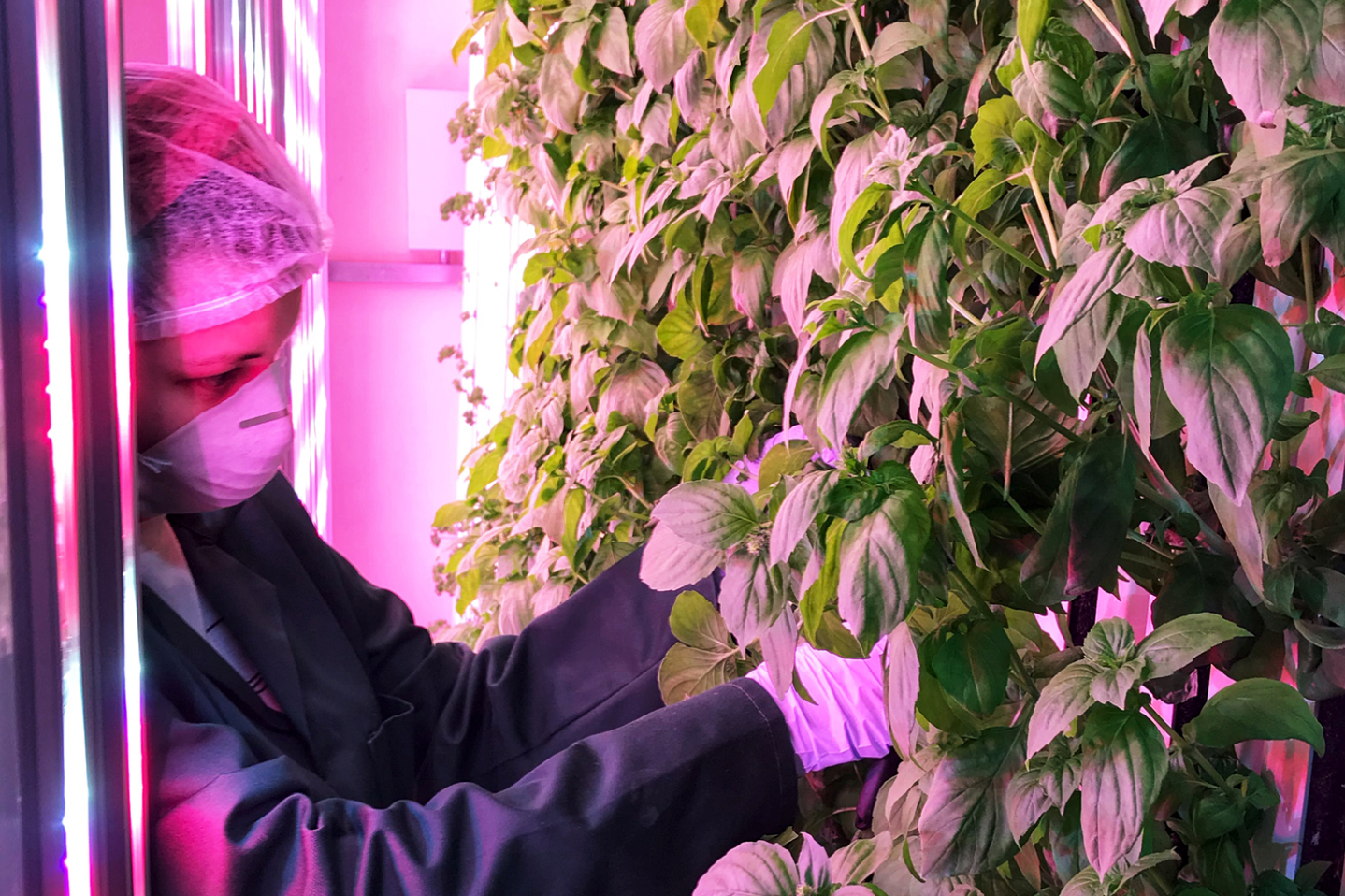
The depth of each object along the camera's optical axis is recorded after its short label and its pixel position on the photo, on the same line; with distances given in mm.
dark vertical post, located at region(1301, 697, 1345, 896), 703
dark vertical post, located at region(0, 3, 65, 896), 509
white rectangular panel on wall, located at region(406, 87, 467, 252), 3250
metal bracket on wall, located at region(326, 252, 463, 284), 3285
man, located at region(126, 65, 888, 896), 823
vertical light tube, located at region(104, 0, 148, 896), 595
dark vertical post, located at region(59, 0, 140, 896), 559
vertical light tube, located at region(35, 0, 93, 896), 535
